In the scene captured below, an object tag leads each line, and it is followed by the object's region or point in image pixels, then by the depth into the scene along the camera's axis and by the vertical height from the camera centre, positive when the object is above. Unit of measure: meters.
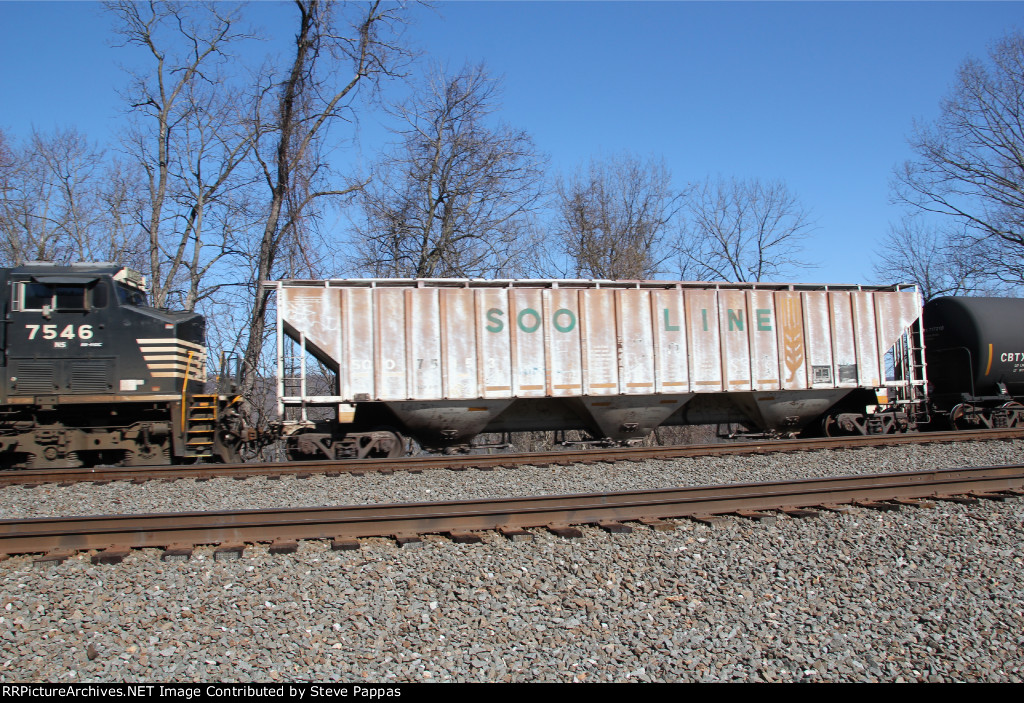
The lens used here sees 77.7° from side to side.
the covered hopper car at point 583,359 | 11.55 +0.69
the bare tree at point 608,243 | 25.81 +6.25
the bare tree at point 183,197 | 19.69 +6.61
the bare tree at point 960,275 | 27.83 +4.94
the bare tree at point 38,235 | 22.66 +6.42
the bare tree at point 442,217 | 22.33 +6.48
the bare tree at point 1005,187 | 26.98 +8.38
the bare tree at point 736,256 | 28.98 +6.20
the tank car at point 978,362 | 14.47 +0.48
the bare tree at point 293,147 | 18.39 +7.61
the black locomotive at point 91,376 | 10.51 +0.58
